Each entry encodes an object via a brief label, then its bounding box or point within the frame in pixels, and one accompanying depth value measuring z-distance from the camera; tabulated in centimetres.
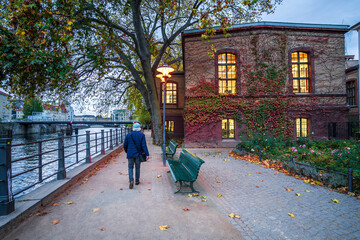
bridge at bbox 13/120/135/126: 5201
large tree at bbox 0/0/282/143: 652
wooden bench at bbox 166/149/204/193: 457
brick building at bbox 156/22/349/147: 1328
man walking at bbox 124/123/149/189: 511
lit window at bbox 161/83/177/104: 2050
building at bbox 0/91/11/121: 7461
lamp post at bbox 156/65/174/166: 837
